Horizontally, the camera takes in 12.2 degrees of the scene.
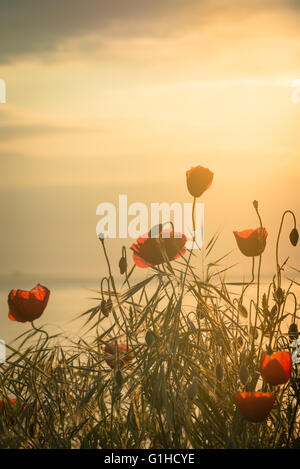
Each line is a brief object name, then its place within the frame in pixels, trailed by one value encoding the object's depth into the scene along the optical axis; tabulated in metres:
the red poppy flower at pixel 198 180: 1.94
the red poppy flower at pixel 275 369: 1.85
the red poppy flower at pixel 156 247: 1.96
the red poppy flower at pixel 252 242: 1.99
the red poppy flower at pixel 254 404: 1.82
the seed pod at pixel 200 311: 1.99
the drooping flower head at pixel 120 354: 1.93
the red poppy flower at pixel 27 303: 1.97
